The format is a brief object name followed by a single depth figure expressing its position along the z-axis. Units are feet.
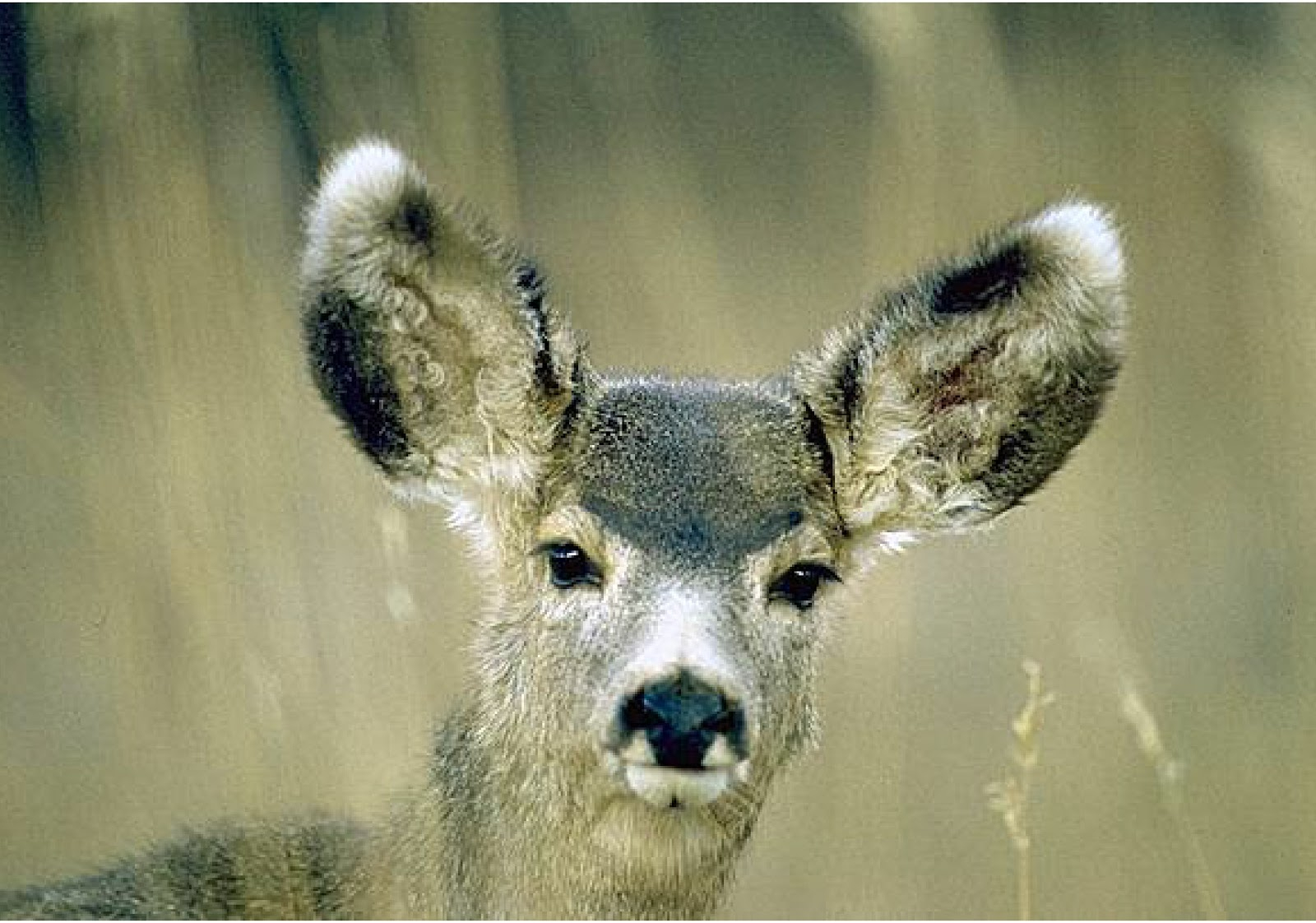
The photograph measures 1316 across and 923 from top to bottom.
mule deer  35.22
